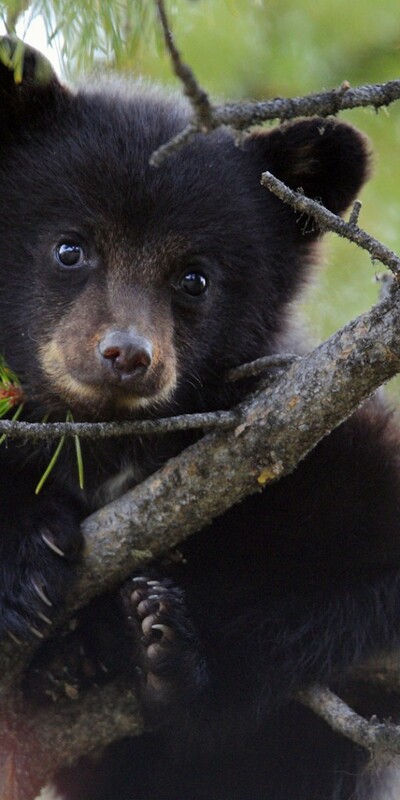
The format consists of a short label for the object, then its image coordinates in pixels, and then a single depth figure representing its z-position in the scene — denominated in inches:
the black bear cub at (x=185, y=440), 322.0
